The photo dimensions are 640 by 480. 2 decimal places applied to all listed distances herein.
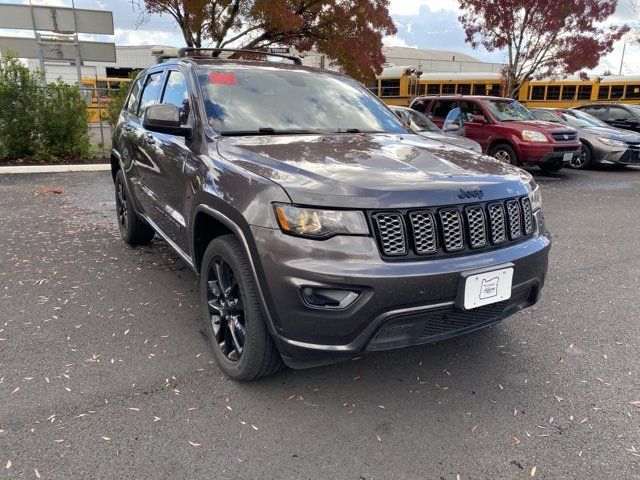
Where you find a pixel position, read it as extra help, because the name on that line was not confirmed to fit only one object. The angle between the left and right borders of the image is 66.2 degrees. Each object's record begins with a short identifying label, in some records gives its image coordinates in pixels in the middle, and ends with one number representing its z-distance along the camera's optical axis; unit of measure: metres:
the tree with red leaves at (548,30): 15.04
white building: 42.91
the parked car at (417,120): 9.85
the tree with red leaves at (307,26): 11.24
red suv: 10.08
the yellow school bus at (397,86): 22.00
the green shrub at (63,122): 10.23
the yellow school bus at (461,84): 20.86
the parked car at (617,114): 14.59
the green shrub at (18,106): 9.77
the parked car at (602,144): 11.75
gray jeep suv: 2.20
